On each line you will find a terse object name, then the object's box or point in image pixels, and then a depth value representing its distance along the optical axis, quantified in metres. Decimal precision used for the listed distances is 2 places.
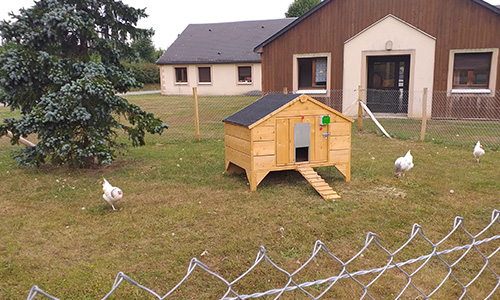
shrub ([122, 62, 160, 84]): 40.56
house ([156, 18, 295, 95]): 31.31
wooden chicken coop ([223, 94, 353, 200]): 7.15
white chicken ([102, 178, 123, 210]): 6.11
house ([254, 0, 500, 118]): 15.14
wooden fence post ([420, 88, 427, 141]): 11.70
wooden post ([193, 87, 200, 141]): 12.60
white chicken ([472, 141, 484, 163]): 8.96
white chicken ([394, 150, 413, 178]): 7.76
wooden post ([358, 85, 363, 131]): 13.71
